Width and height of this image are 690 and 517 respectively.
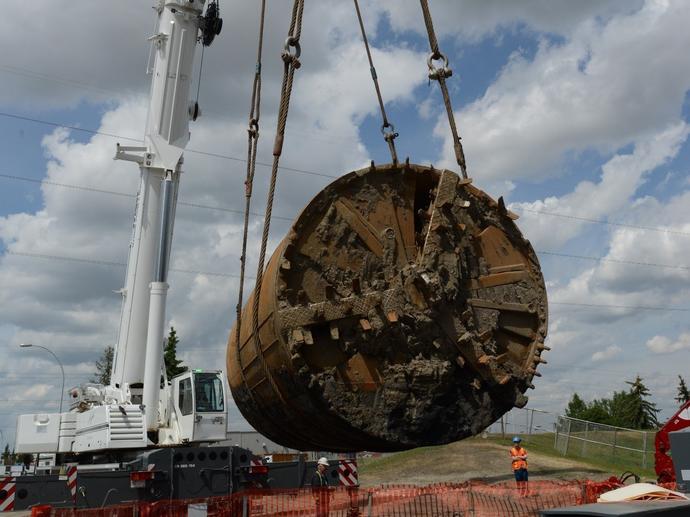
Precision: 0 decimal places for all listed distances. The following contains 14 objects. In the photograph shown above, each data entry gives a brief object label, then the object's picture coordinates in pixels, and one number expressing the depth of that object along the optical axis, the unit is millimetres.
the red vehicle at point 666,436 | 14703
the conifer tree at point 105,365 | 45859
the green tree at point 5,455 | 58088
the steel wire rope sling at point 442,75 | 6449
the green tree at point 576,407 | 71775
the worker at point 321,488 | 10859
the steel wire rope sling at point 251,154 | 6258
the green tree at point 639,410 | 62531
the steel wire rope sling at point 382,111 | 6365
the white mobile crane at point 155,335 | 13375
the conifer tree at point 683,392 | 58719
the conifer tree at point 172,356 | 38156
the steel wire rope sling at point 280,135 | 5445
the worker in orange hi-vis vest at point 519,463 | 13867
